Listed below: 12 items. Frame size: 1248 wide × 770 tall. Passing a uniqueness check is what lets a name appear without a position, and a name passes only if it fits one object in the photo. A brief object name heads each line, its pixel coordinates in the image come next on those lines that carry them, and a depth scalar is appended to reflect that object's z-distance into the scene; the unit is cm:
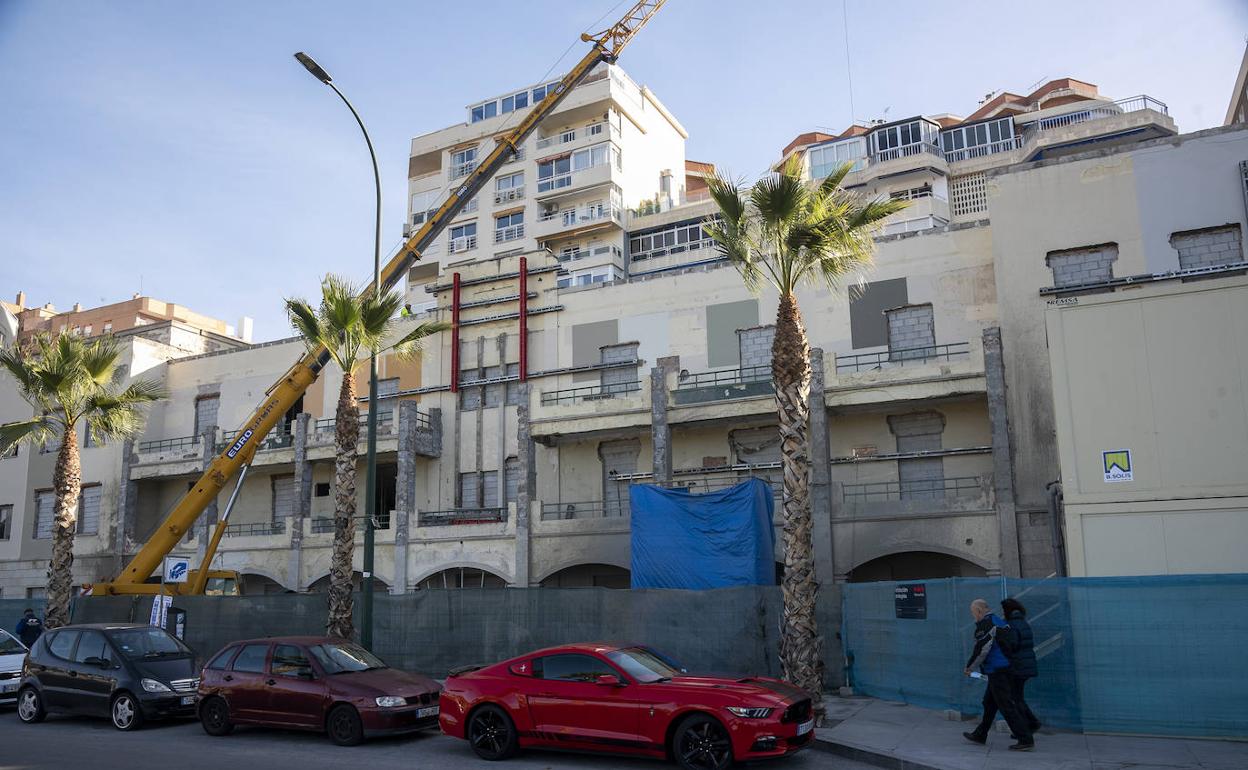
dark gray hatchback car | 1473
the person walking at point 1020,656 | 1151
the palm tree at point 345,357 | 1888
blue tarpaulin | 2195
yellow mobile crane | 2639
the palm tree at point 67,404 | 2427
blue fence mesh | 1155
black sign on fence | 1439
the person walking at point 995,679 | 1129
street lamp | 1767
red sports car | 1065
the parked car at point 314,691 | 1302
